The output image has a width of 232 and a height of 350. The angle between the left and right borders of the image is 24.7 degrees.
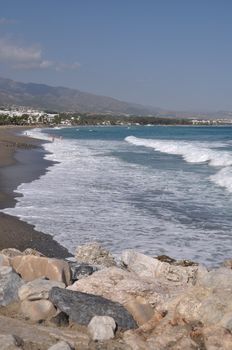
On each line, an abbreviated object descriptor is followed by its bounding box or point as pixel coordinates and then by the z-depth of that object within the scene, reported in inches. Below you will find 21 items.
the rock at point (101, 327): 228.4
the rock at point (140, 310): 244.2
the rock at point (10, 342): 207.2
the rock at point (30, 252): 355.8
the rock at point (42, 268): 291.6
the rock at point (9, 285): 264.4
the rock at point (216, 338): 204.5
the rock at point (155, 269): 300.4
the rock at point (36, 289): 258.2
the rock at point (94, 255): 375.6
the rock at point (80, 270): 306.0
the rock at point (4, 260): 304.0
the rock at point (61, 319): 241.3
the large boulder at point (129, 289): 249.4
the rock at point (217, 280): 235.1
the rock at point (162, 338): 212.4
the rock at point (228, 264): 345.3
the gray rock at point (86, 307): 239.8
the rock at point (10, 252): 339.2
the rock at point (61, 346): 207.3
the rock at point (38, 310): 247.4
